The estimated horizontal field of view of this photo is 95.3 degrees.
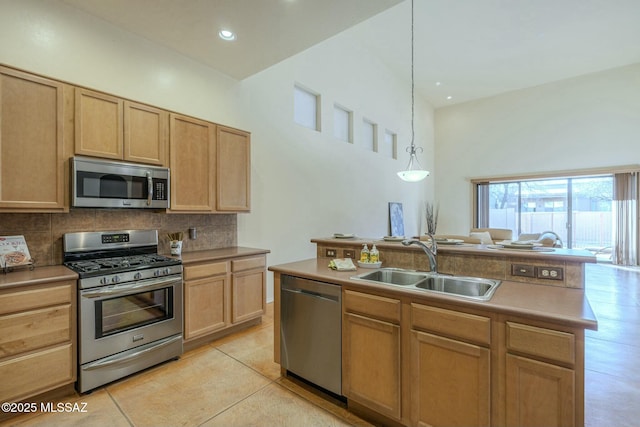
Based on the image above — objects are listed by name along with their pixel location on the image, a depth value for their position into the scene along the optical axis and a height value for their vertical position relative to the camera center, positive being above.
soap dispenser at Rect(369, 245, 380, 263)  2.45 -0.35
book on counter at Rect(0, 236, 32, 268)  2.09 -0.28
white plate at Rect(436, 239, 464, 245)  2.38 -0.23
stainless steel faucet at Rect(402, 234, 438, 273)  2.11 -0.29
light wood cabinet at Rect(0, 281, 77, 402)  1.81 -0.83
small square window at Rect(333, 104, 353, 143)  5.53 +1.76
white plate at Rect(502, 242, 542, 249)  2.08 -0.23
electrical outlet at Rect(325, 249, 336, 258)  2.90 -0.40
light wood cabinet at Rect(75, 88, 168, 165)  2.34 +0.74
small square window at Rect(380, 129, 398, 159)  6.99 +1.71
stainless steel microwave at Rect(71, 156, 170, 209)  2.30 +0.25
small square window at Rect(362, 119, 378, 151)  6.32 +1.75
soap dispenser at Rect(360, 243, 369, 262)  2.47 -0.35
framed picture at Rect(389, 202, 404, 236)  7.02 -0.14
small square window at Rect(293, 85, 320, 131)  4.71 +1.77
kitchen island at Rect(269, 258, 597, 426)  1.26 -0.72
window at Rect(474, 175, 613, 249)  7.22 +0.18
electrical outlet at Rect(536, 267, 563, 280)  1.80 -0.37
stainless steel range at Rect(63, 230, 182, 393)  2.12 -0.73
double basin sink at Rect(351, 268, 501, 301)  1.90 -0.48
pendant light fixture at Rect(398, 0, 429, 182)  3.84 +0.52
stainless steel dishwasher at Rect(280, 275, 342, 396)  2.01 -0.86
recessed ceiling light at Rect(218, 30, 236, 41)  2.77 +1.72
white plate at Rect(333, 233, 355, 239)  3.09 -0.24
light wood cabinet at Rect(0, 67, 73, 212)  2.02 +0.53
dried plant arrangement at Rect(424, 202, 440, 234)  8.68 -0.07
